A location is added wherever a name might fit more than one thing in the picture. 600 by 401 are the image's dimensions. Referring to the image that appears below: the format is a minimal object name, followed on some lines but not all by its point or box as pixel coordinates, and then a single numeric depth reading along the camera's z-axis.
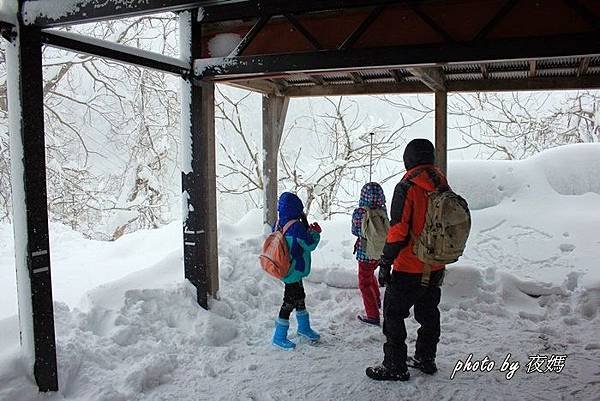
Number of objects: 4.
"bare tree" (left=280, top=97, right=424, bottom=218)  15.46
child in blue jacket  4.20
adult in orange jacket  3.36
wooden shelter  3.21
